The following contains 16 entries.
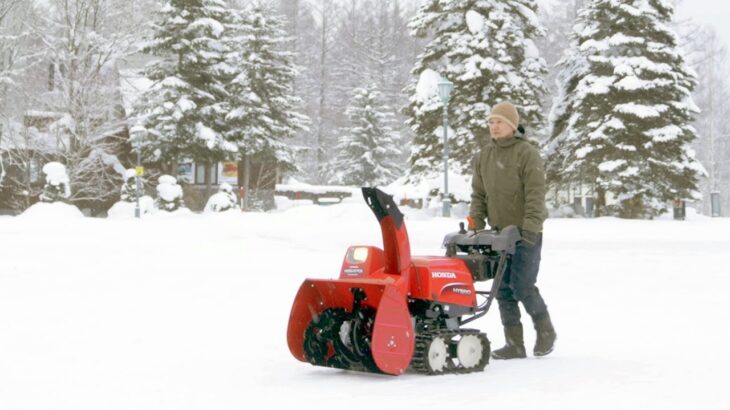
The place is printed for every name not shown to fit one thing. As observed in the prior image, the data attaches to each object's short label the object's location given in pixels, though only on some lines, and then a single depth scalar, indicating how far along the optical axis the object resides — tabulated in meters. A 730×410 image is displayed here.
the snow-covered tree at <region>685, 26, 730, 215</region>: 61.22
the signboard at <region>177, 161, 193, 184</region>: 44.41
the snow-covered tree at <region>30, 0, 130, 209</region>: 36.41
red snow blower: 6.24
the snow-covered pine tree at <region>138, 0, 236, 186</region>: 41.12
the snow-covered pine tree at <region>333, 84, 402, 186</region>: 63.06
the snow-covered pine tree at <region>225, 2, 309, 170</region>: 46.28
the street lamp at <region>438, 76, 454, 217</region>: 27.77
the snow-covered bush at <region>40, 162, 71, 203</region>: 32.84
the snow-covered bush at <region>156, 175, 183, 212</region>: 39.00
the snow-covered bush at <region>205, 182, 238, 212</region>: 41.53
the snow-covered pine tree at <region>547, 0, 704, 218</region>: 33.00
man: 7.21
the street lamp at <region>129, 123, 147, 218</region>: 38.62
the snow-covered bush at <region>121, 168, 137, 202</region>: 39.75
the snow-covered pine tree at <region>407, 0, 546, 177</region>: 34.62
